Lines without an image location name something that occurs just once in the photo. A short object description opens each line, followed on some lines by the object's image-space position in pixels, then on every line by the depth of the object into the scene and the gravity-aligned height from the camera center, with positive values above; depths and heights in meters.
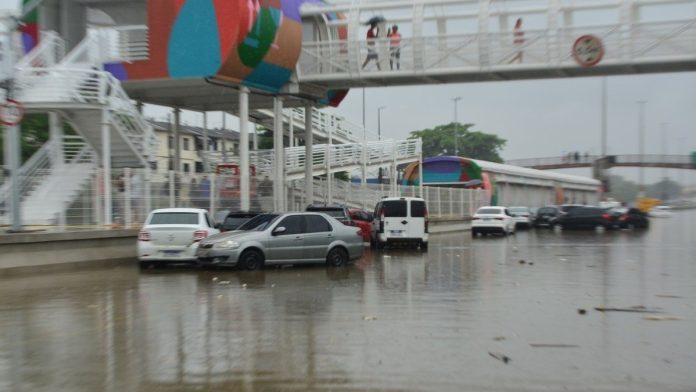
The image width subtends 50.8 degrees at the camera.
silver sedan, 17.95 -1.39
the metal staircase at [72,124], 22.19 +2.22
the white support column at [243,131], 28.72 +2.33
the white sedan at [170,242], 19.02 -1.35
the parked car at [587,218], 46.78 -2.08
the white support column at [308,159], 34.41 +1.43
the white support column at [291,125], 42.91 +3.84
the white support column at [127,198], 22.48 -0.23
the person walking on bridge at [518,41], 27.67 +5.50
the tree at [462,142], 112.00 +6.87
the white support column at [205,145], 37.44 +2.43
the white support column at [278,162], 30.41 +1.14
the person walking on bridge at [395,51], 28.91 +5.40
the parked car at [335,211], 25.08 -0.78
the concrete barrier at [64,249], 18.01 -1.55
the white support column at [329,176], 37.85 +0.66
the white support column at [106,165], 21.94 +0.78
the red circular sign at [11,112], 17.45 +1.90
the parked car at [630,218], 48.47 -2.26
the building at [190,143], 78.75 +5.20
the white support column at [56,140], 24.53 +1.74
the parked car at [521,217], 49.16 -2.06
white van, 27.94 -1.32
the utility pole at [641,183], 91.15 +0.25
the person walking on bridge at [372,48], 29.19 +5.57
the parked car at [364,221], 29.09 -1.32
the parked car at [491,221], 40.41 -1.93
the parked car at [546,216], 49.83 -2.07
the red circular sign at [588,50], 26.86 +4.98
